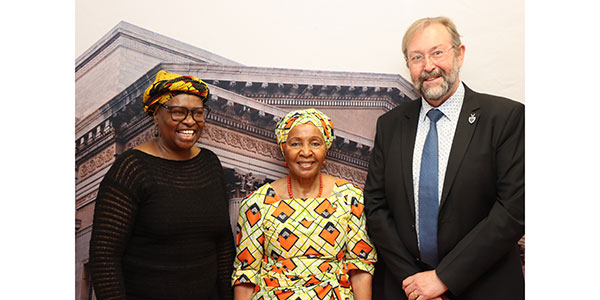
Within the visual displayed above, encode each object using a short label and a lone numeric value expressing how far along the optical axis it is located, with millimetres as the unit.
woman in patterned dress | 2770
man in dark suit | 2525
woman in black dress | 2523
